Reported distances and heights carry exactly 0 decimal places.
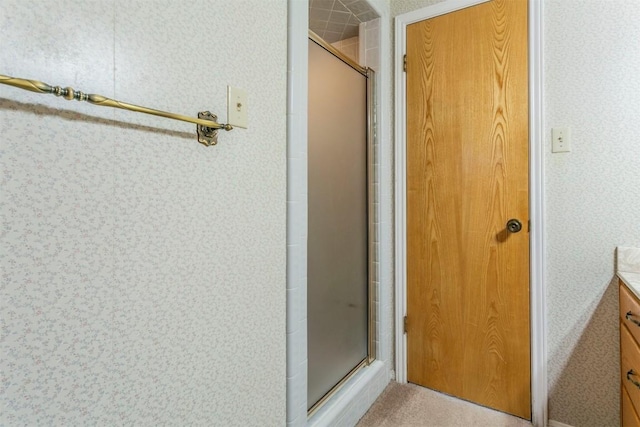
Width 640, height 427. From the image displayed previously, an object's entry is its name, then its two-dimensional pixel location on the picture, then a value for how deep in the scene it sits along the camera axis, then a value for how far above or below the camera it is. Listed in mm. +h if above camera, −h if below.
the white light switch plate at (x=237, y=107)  891 +289
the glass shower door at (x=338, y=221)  1306 -52
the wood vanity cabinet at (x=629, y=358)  996 -506
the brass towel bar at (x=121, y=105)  490 +198
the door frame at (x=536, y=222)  1442 -58
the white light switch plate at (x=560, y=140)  1393 +302
